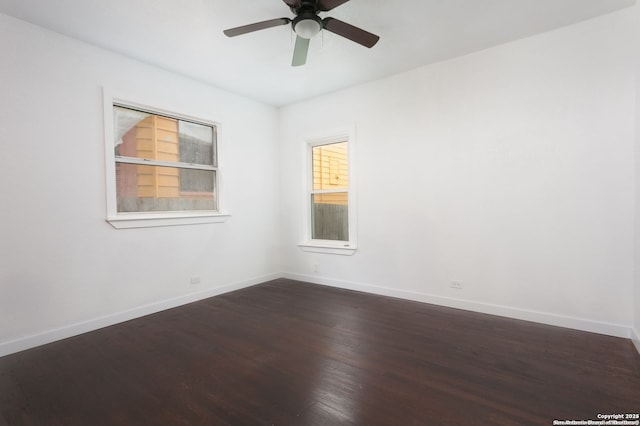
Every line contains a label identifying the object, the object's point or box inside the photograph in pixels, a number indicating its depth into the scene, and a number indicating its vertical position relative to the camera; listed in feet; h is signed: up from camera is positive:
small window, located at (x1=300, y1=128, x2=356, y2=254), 13.33 +0.57
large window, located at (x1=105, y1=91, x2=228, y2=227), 10.04 +1.68
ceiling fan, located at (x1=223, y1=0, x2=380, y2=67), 6.72 +4.37
